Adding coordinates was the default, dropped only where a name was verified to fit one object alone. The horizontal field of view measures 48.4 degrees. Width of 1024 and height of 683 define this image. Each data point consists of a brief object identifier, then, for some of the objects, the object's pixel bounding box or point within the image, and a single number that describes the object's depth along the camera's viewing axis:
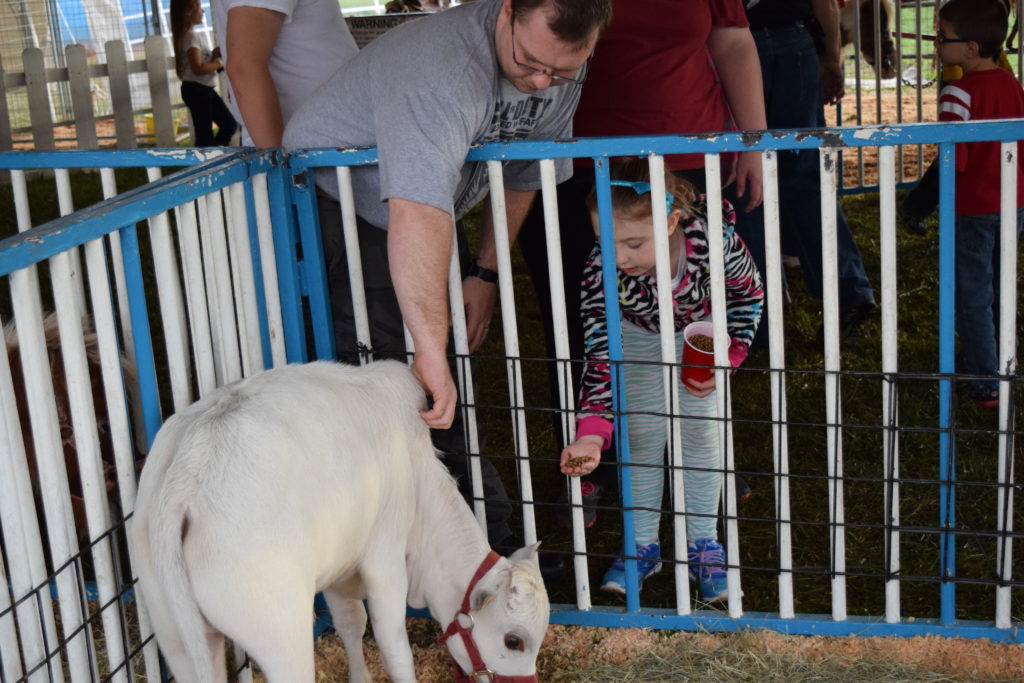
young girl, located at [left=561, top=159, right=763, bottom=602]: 3.31
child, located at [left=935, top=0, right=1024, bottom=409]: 4.78
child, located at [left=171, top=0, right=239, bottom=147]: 10.20
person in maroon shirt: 4.06
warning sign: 6.14
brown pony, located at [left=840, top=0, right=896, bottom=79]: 8.63
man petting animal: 2.85
